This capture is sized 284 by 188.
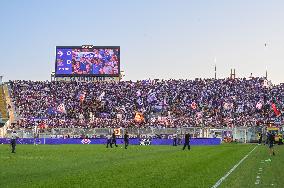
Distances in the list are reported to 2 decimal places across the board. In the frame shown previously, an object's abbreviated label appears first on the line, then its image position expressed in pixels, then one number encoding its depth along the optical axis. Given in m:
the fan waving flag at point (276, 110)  86.12
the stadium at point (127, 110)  70.88
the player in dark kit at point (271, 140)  38.59
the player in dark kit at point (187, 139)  52.95
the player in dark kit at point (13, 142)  43.68
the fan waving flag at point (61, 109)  85.81
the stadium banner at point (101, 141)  74.00
